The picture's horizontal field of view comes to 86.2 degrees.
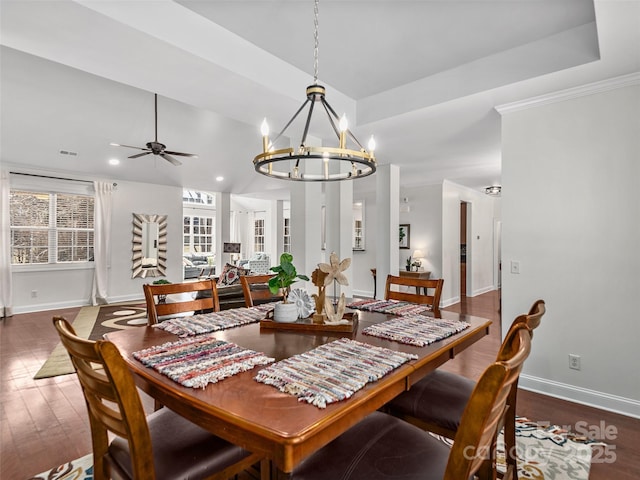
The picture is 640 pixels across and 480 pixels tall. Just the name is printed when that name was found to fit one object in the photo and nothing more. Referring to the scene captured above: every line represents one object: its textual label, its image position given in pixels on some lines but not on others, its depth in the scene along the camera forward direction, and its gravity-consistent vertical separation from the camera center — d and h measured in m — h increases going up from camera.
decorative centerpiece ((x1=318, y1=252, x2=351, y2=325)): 1.71 -0.17
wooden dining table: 0.83 -0.45
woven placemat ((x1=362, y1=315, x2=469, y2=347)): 1.53 -0.42
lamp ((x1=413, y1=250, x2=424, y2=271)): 6.69 -0.25
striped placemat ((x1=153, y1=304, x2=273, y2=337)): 1.67 -0.41
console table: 6.43 -0.58
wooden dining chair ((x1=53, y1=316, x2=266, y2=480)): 0.95 -0.69
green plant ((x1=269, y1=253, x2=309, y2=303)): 1.77 -0.16
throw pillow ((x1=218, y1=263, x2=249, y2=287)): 5.79 -0.54
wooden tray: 1.66 -0.41
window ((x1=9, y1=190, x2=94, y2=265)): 5.82 +0.32
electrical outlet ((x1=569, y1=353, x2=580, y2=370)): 2.67 -0.93
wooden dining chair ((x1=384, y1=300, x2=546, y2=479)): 1.45 -0.72
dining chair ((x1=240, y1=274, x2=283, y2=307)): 2.37 -0.32
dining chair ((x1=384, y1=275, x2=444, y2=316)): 2.22 -0.37
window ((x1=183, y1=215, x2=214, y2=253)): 10.96 +0.34
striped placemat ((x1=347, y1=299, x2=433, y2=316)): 2.10 -0.41
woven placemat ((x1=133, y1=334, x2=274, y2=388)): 1.12 -0.43
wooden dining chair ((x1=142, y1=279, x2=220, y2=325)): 1.95 -0.35
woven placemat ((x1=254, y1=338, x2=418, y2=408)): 1.00 -0.43
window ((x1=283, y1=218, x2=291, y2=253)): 10.70 +0.25
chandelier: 1.61 +0.44
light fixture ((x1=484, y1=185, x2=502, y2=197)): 6.79 +1.08
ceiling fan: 4.46 +1.27
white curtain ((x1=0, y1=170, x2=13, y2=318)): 5.39 -0.14
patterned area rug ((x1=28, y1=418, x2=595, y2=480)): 1.80 -1.22
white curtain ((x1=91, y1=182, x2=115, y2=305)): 6.43 +0.09
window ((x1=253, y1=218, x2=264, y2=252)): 12.25 +0.32
